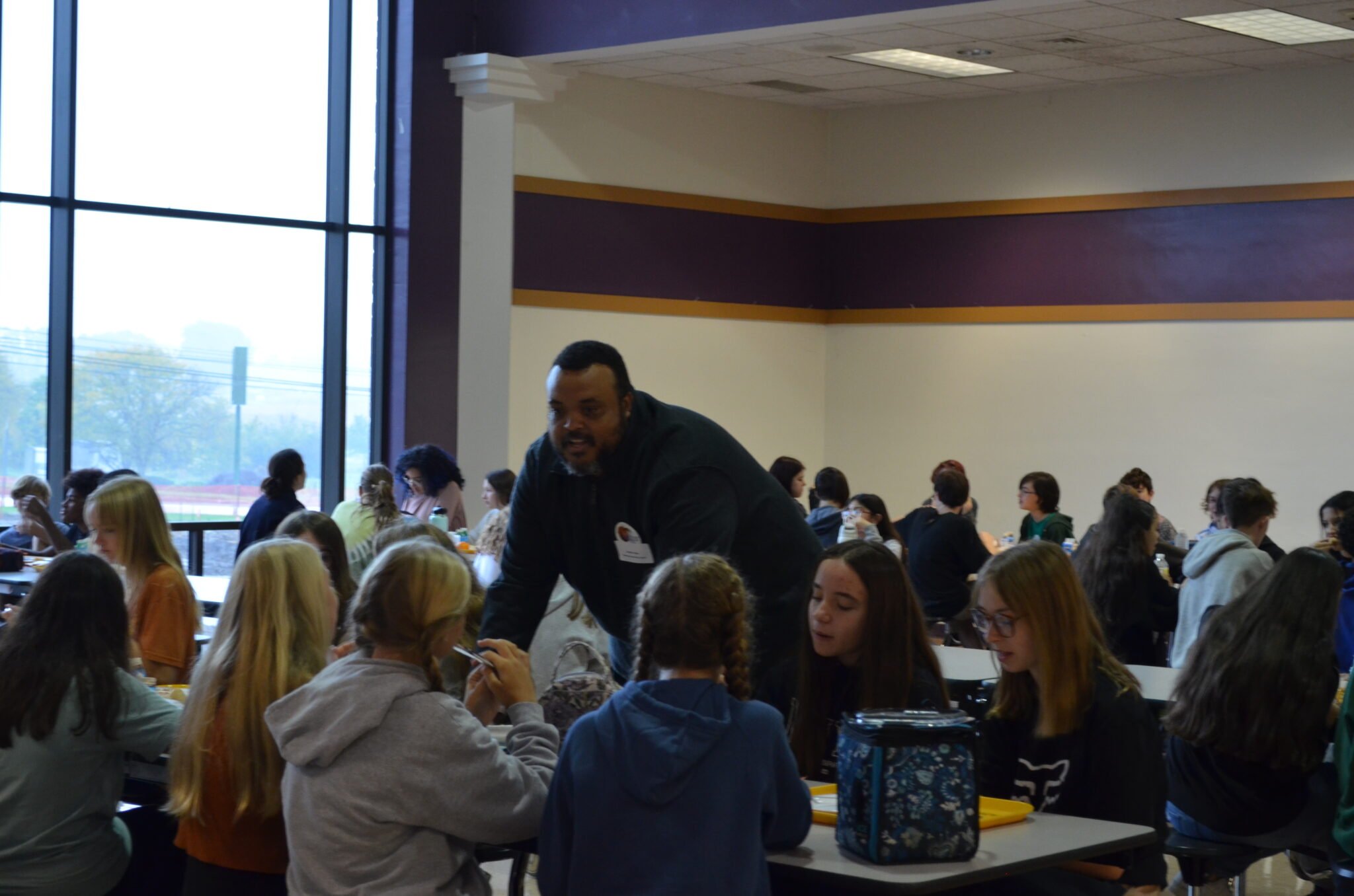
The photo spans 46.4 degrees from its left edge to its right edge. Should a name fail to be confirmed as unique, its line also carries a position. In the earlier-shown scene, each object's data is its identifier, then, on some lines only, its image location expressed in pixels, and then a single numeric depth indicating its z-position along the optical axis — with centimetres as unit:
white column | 1048
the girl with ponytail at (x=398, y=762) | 262
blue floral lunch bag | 247
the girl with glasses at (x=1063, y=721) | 293
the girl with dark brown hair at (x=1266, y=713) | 390
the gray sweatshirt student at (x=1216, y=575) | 582
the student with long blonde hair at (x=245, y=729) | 300
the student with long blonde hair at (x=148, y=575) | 453
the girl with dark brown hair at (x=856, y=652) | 316
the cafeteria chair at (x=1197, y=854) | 405
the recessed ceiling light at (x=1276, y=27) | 900
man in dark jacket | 317
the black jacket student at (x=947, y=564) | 768
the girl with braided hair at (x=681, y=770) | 243
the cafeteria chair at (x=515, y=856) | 293
